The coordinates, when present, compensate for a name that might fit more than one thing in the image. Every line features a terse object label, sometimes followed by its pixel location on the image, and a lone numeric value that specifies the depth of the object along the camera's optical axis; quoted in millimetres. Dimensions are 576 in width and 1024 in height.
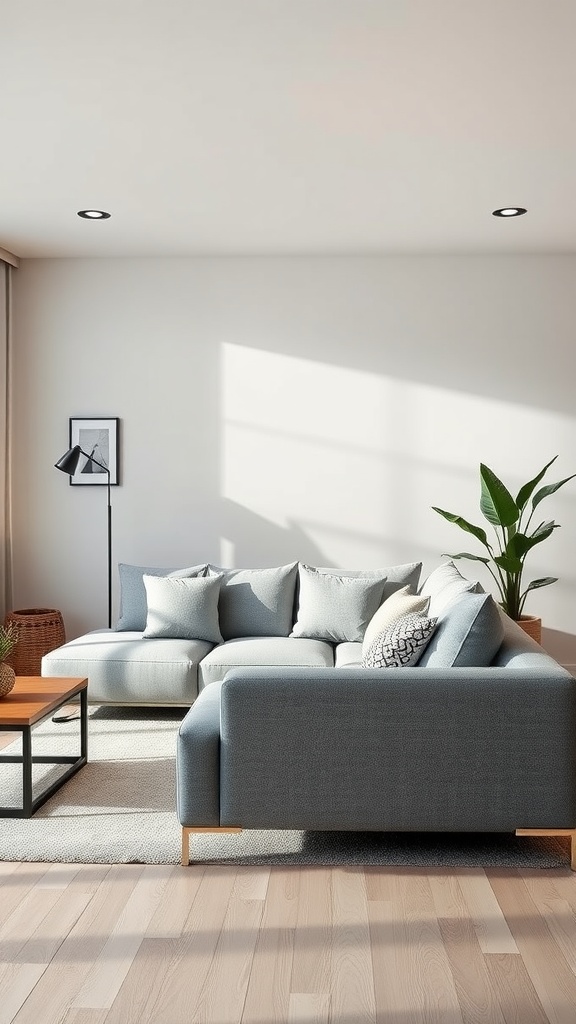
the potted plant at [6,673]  3830
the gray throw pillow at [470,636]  3264
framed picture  6145
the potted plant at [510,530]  5457
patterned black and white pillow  3482
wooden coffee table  3514
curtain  6078
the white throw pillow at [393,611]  4121
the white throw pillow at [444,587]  3836
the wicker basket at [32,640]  5672
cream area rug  3154
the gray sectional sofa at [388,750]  3035
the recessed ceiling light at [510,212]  5020
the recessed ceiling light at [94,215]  5102
